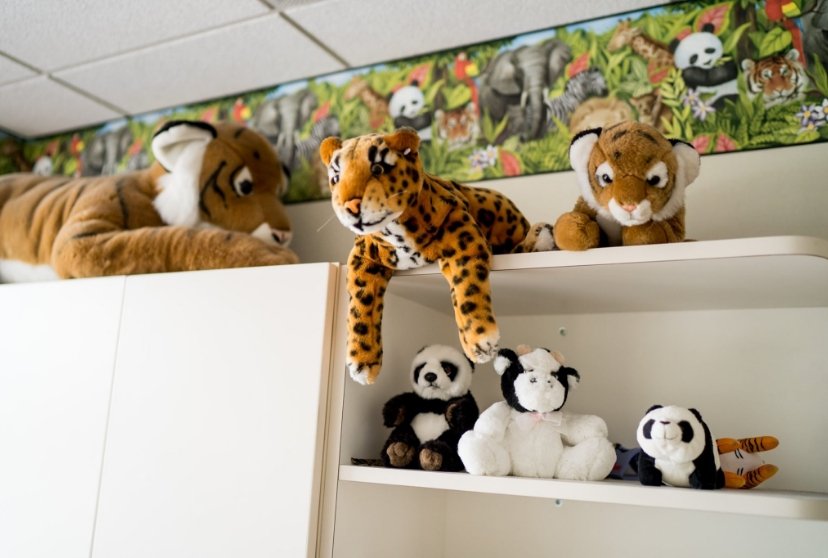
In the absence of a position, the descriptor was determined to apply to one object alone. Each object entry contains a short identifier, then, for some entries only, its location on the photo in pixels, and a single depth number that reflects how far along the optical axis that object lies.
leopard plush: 0.94
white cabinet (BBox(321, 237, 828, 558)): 0.97
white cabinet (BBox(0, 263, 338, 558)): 1.09
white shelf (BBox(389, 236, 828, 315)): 0.87
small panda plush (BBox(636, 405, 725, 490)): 0.90
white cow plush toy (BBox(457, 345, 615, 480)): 0.98
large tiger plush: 1.41
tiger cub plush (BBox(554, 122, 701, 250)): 0.94
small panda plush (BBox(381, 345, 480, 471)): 1.08
